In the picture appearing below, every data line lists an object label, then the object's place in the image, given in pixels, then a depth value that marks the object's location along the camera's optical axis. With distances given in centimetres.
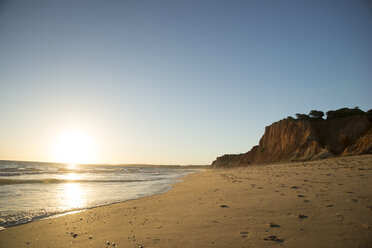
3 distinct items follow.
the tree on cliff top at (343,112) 3894
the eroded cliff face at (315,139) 3222
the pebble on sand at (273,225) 436
